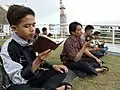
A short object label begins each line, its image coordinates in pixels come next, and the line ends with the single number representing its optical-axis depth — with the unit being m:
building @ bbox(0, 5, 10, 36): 11.42
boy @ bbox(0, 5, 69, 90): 1.03
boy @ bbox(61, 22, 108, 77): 1.95
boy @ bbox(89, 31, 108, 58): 2.81
